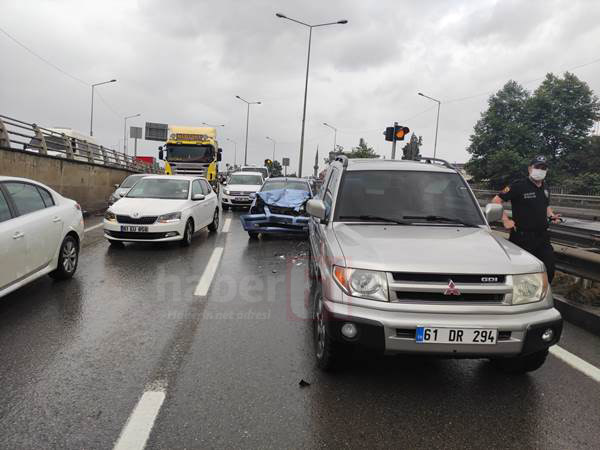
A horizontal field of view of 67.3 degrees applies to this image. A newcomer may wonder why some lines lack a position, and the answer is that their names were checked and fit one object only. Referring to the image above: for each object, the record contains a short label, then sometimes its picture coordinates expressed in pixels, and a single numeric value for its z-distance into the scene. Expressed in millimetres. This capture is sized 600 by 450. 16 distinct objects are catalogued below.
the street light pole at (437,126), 39231
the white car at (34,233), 4902
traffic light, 13711
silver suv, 3082
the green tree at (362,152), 61194
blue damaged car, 10508
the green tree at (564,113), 55938
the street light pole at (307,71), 28594
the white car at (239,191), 18844
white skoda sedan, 9047
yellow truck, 23516
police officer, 5102
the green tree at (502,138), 54000
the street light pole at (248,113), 53275
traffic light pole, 13181
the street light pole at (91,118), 42672
